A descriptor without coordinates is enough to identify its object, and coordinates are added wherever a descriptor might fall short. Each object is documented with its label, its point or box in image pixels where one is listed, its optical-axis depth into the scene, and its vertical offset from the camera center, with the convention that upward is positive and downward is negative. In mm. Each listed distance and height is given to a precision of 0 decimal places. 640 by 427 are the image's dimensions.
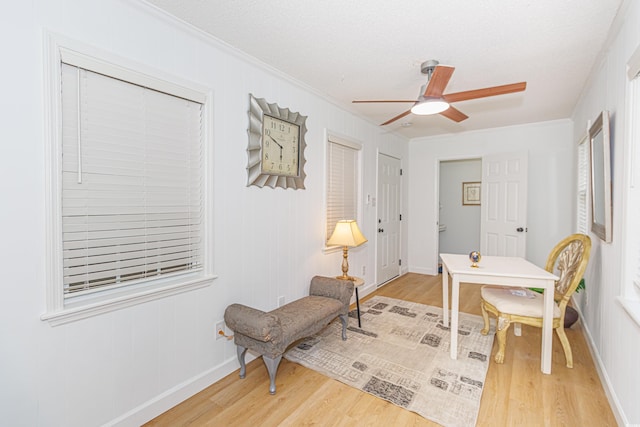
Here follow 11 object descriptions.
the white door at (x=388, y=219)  4520 -114
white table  2242 -517
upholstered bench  1971 -814
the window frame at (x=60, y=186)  1410 +121
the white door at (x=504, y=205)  4281 +108
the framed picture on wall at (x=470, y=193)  5941 +384
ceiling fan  2059 +903
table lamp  2982 -251
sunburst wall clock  2438 +586
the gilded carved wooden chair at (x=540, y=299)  2307 -725
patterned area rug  1969 -1223
